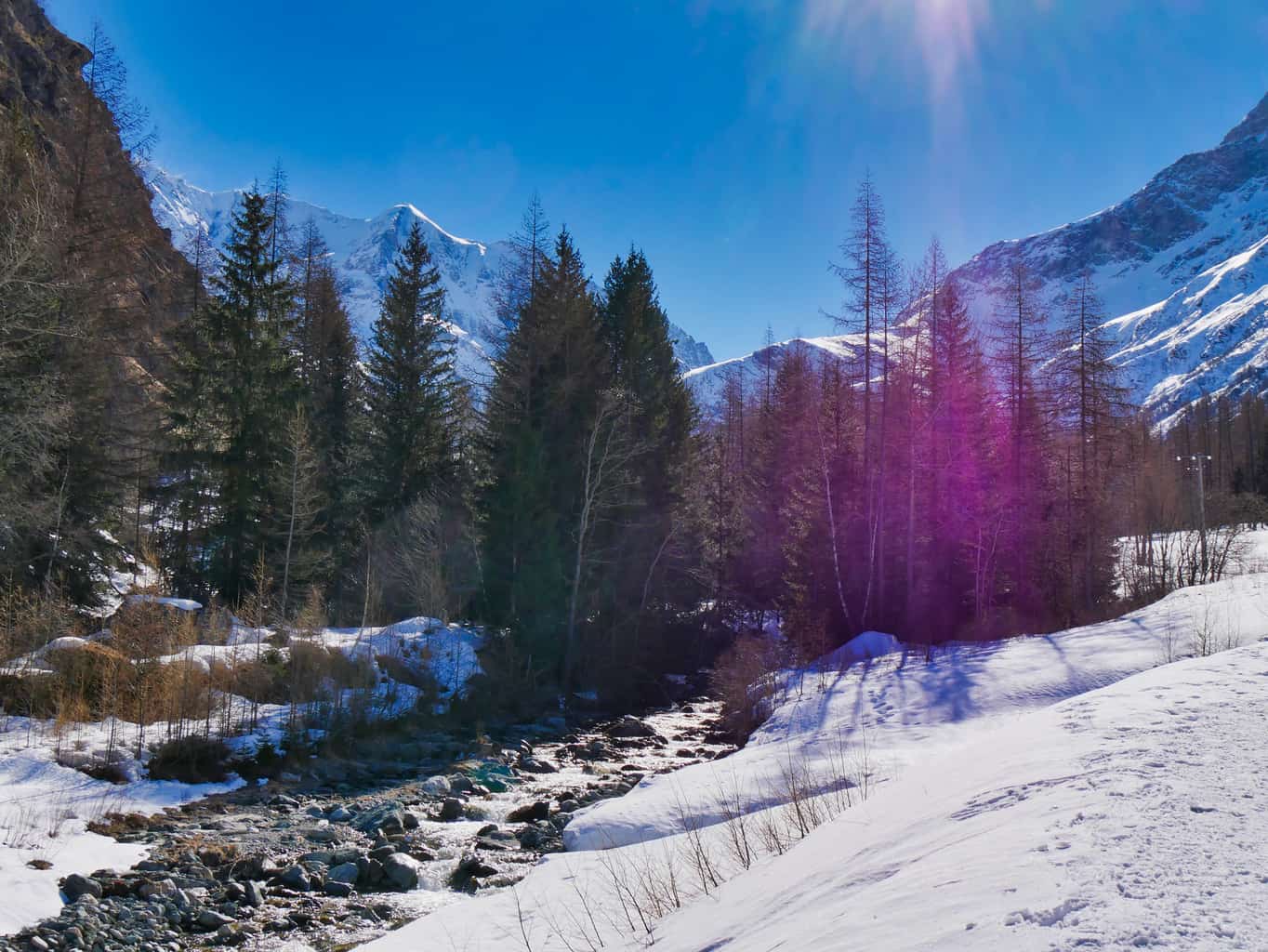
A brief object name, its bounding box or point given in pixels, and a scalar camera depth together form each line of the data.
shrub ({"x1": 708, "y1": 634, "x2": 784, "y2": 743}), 18.31
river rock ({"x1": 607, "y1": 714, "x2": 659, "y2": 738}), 20.05
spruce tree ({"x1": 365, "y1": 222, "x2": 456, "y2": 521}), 28.22
